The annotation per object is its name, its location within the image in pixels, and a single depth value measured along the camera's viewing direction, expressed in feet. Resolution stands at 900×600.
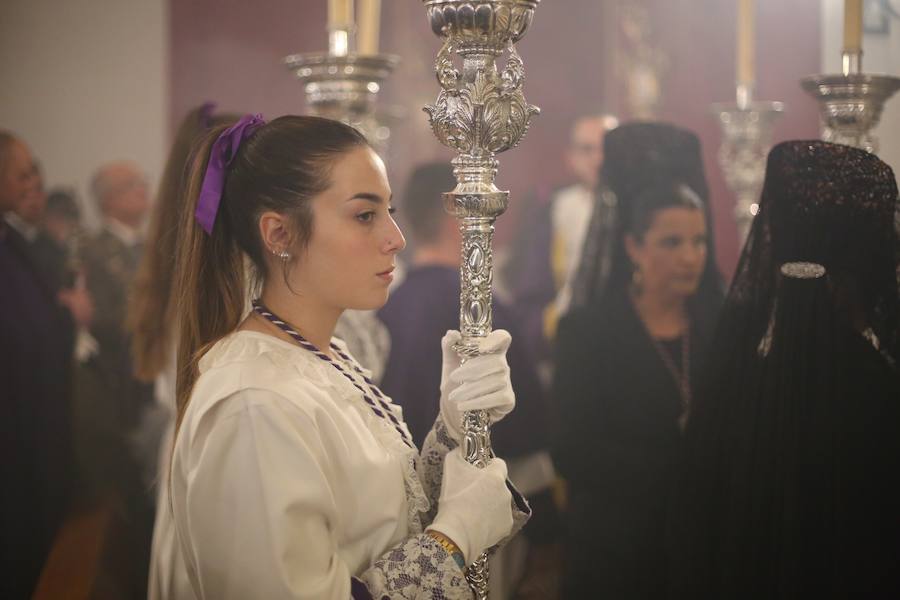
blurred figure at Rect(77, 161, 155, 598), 13.28
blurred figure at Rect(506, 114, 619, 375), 15.23
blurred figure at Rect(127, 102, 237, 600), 8.26
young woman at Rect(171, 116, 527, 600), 5.11
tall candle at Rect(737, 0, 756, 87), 9.29
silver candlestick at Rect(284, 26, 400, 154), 7.59
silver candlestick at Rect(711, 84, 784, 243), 8.79
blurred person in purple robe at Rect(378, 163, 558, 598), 10.22
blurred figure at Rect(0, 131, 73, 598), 10.82
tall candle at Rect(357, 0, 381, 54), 8.36
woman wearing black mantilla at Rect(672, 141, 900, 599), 6.26
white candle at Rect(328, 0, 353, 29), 7.65
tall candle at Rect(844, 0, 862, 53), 6.83
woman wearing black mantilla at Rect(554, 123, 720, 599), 8.46
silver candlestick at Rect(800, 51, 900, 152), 6.67
